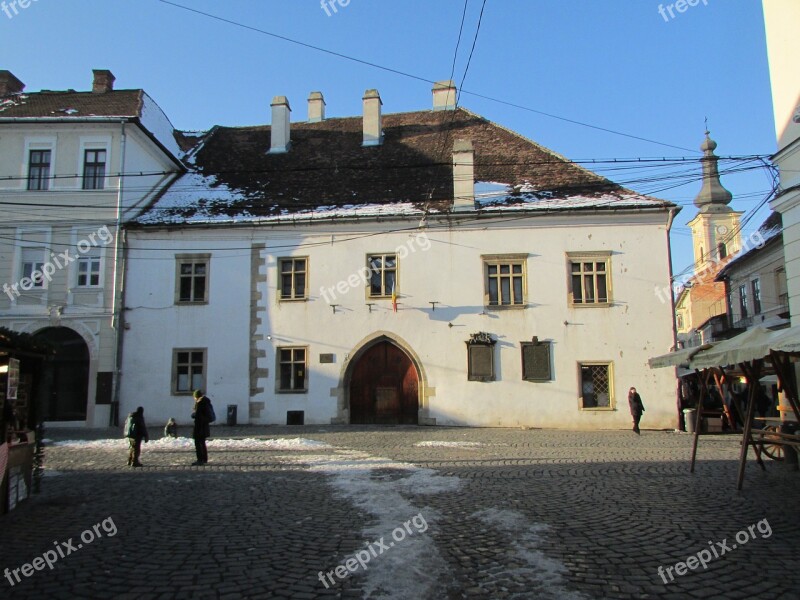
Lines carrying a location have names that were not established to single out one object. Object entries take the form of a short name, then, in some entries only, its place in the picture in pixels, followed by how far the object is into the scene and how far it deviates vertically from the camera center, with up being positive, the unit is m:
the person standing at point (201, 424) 12.87 -0.68
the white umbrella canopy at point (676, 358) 11.38 +0.47
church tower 63.62 +17.17
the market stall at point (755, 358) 8.78 +0.36
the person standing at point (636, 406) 19.55 -0.70
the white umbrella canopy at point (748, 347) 8.51 +0.50
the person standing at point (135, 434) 12.44 -0.84
